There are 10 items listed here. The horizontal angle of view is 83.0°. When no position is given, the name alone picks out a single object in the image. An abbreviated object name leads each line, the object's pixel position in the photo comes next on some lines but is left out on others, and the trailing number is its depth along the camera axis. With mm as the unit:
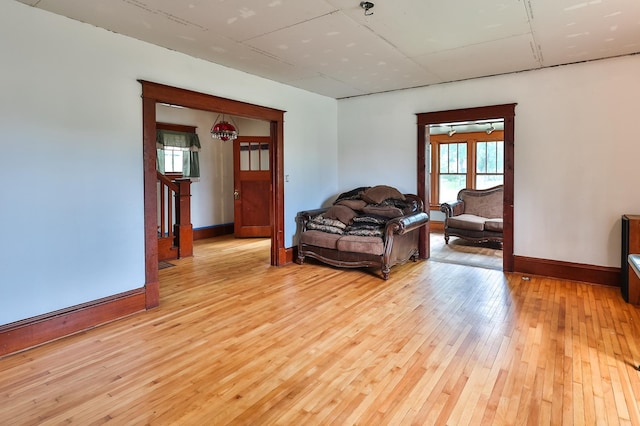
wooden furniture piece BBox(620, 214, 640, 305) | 3592
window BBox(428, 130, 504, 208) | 8094
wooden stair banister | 5722
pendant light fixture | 6383
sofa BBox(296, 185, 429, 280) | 4539
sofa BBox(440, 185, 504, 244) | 6297
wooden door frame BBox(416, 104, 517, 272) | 4645
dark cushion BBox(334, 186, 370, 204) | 5648
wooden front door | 7457
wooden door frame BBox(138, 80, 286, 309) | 3451
